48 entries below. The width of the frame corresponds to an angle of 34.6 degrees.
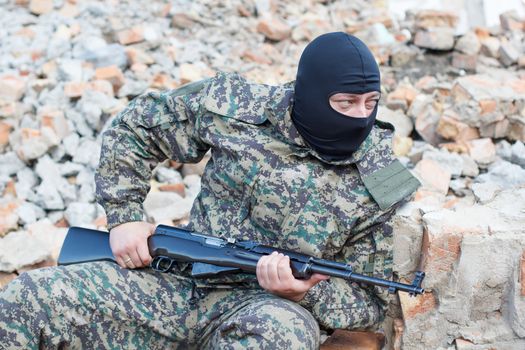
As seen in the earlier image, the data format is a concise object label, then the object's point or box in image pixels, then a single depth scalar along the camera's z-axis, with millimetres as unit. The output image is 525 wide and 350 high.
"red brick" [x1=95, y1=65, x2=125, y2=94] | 6164
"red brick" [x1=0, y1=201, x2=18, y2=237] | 4781
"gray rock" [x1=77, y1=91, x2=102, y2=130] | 5660
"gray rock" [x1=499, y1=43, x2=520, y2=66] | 6988
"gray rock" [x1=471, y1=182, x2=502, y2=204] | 3641
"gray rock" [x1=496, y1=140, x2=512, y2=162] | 4859
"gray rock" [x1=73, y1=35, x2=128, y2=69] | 6625
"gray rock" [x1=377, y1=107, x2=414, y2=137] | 5422
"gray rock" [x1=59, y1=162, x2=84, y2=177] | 5324
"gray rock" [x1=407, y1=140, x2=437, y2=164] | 5031
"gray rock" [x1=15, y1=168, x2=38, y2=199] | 5176
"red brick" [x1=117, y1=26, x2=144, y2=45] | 7023
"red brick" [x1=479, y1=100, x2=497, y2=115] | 5164
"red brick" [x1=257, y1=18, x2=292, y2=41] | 7906
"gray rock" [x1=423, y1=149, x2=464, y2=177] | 4754
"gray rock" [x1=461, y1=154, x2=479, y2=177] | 4789
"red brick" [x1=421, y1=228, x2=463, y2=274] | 3246
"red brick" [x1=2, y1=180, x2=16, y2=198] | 5246
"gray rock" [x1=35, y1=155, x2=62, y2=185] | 5250
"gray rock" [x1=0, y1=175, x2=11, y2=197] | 5275
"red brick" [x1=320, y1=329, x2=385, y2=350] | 3344
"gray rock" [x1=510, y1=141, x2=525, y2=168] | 4660
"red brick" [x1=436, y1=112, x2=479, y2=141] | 5172
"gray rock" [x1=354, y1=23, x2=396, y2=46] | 7820
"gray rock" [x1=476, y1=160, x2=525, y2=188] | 4312
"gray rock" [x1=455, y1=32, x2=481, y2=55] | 7188
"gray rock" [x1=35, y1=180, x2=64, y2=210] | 5059
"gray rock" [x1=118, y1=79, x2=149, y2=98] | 6094
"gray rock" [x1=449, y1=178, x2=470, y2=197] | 4605
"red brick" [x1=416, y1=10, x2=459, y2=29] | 7510
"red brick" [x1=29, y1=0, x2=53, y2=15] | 7691
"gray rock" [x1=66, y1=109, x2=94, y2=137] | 5652
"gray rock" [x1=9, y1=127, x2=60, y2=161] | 5375
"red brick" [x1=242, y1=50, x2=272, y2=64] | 7355
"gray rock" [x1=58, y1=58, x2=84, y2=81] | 6246
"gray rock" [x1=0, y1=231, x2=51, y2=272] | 4211
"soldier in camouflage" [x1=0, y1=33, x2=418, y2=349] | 3037
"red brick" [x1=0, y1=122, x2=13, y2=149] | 5641
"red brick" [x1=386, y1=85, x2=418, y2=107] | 5828
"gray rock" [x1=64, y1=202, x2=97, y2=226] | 4910
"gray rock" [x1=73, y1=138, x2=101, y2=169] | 5383
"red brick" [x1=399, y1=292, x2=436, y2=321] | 3334
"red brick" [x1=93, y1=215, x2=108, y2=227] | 4773
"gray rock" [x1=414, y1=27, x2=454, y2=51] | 7246
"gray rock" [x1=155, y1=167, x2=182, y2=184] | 5262
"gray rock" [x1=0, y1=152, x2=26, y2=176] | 5383
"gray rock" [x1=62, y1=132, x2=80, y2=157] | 5477
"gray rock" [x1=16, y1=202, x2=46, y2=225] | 4914
